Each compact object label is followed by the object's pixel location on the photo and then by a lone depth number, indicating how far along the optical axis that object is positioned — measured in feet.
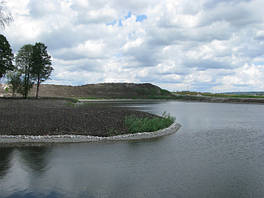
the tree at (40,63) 211.20
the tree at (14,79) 212.13
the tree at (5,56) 172.55
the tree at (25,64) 210.79
